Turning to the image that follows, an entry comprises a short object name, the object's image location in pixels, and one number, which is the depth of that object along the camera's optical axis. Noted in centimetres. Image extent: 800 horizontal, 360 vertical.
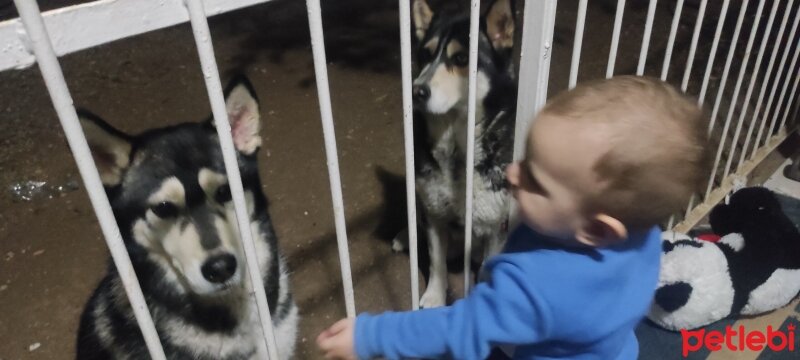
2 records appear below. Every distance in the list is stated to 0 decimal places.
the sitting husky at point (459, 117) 190
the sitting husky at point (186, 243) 135
